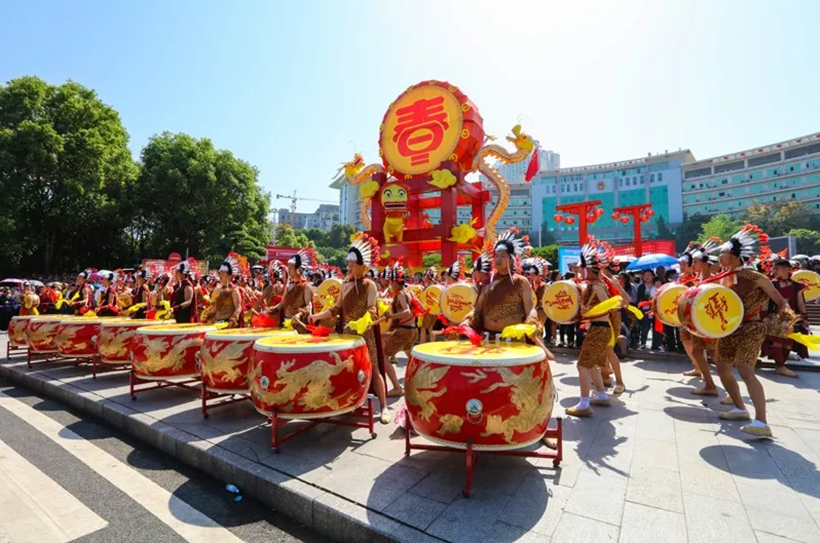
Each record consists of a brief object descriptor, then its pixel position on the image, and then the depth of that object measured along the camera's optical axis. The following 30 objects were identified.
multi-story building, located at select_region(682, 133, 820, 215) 61.19
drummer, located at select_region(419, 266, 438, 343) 9.23
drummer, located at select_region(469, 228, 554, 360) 3.69
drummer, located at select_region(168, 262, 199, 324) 6.77
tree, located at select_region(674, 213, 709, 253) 61.38
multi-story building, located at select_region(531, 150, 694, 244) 73.06
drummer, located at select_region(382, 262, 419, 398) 5.91
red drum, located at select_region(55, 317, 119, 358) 6.59
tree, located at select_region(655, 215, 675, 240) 63.78
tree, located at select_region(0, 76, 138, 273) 17.58
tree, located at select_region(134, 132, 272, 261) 23.00
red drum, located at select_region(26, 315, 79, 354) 7.00
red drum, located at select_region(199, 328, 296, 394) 4.20
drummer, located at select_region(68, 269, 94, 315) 8.47
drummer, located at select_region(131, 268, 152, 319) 7.41
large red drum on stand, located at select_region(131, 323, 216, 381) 4.88
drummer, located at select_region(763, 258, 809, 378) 6.47
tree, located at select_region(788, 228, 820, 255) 40.06
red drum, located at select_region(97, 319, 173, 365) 5.79
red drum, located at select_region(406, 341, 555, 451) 2.69
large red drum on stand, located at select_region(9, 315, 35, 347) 7.95
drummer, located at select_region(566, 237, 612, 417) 4.57
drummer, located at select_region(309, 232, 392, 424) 4.45
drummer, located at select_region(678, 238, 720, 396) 5.30
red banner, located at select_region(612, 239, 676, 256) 23.73
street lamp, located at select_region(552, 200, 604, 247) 17.63
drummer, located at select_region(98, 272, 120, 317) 7.68
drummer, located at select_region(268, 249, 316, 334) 5.36
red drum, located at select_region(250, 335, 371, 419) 3.44
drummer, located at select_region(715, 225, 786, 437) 3.84
